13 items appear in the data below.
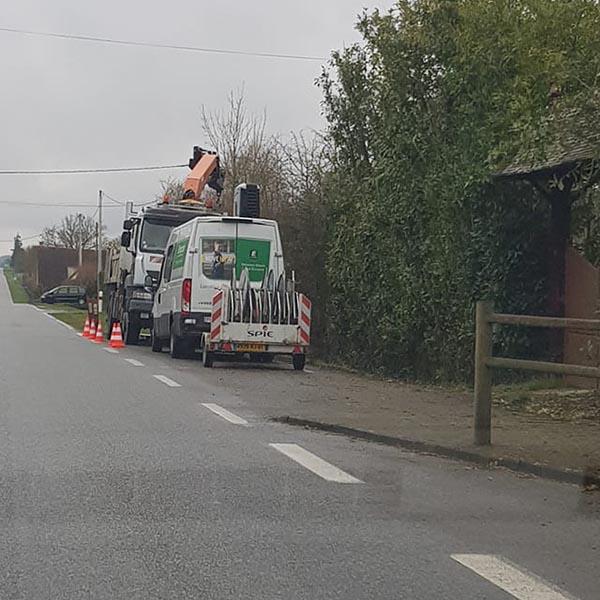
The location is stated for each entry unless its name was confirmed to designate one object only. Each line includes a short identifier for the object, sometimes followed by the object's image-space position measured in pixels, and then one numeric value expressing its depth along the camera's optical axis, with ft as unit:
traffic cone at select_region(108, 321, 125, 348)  87.86
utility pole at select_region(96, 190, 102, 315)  119.24
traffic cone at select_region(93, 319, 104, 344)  99.01
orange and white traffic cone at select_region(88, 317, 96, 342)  103.76
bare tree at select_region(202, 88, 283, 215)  96.67
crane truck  87.71
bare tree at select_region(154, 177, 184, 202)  149.01
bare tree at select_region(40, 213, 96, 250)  355.77
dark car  277.85
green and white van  67.67
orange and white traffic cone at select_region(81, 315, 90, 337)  108.33
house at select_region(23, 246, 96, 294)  352.90
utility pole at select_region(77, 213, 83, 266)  346.91
